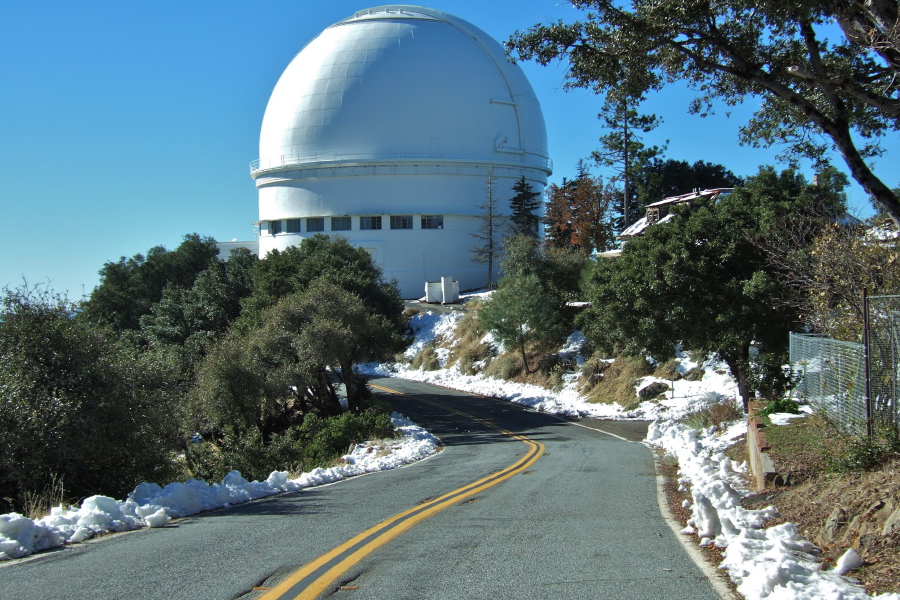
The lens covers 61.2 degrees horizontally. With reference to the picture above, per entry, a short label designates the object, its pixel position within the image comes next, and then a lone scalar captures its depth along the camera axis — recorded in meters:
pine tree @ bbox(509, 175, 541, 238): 62.59
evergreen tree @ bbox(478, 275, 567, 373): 39.16
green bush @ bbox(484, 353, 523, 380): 40.91
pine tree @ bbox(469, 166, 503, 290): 62.22
